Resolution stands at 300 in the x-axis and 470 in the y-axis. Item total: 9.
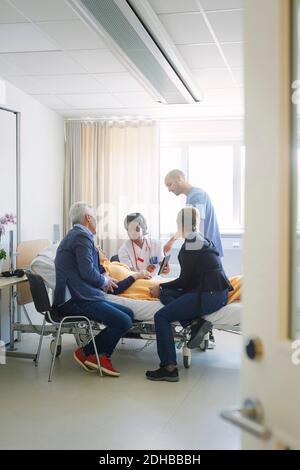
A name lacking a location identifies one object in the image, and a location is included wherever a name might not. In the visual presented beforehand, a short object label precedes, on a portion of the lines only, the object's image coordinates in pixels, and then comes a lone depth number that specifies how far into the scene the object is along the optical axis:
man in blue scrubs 5.25
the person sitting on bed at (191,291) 4.11
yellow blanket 4.40
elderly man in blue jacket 4.28
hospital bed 4.27
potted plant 4.92
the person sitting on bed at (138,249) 5.45
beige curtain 6.89
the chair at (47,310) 4.31
